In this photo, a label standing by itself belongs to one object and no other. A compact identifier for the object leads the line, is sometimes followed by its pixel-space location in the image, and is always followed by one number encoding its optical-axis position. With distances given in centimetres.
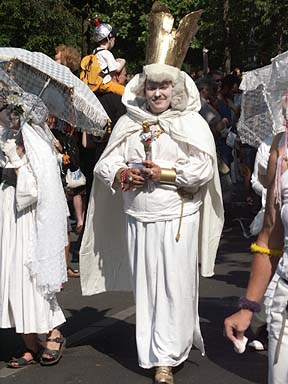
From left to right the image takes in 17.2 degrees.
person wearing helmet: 988
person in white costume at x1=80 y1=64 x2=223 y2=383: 594
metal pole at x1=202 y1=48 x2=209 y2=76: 2453
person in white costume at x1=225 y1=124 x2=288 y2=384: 368
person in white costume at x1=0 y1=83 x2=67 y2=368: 607
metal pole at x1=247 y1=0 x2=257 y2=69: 2297
